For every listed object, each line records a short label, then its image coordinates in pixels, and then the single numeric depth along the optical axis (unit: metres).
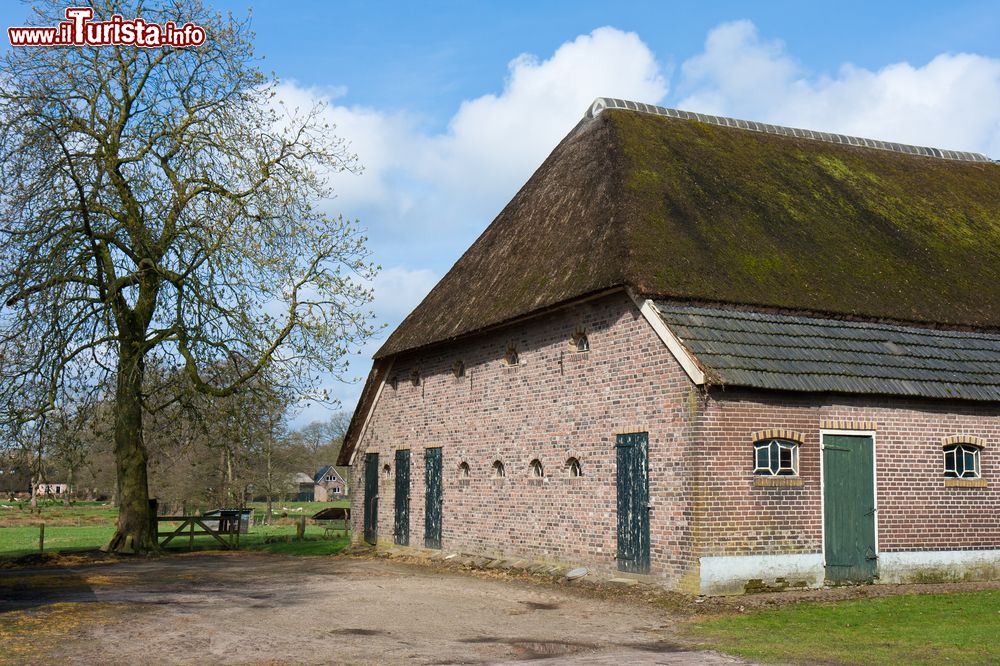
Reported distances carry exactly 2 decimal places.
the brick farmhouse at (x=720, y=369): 14.75
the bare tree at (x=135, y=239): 19.78
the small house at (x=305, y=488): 118.78
